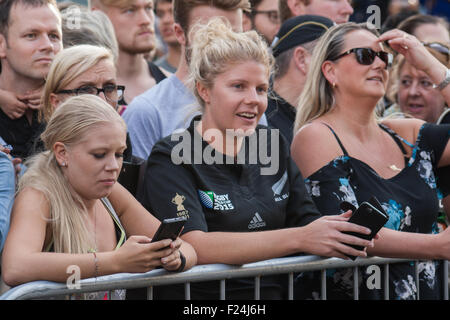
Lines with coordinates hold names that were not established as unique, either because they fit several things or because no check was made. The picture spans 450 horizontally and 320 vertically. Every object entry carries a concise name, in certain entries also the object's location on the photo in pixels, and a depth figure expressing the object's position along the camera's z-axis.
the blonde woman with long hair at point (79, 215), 5.79
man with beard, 11.20
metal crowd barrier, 5.55
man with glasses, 13.20
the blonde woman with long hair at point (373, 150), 7.38
